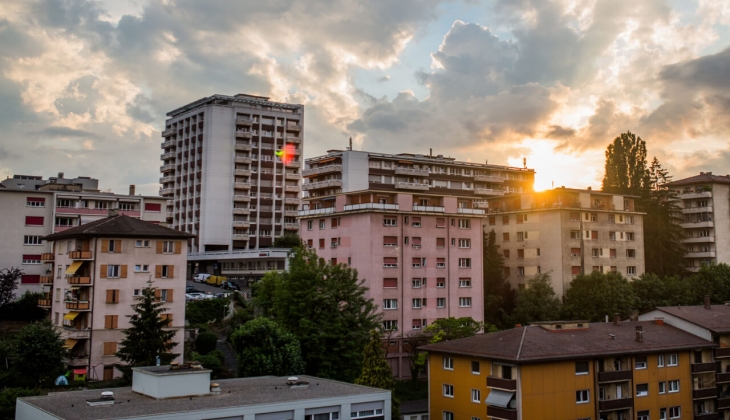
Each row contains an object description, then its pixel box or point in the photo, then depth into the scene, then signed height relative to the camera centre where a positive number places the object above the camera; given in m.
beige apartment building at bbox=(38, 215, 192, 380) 61.56 -0.01
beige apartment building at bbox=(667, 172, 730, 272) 119.00 +11.06
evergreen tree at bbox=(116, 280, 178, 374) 53.84 -4.52
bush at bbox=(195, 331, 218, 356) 66.19 -5.62
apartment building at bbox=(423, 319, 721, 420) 50.09 -6.74
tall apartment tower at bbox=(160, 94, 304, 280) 133.75 +20.86
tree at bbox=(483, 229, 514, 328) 86.69 -0.66
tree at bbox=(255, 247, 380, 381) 59.38 -2.77
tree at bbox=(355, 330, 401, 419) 52.97 -6.47
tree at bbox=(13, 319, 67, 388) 53.91 -5.49
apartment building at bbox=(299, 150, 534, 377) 75.62 +3.73
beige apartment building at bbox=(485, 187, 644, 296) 91.56 +6.42
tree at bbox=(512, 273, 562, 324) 82.00 -2.44
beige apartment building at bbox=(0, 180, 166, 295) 86.12 +8.45
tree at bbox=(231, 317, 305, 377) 54.94 -5.37
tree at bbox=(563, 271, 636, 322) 80.94 -1.59
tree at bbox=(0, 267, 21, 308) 75.44 -0.57
